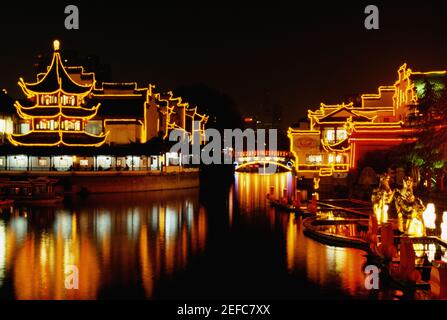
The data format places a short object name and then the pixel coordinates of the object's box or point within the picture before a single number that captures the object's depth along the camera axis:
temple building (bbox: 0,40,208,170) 49.50
